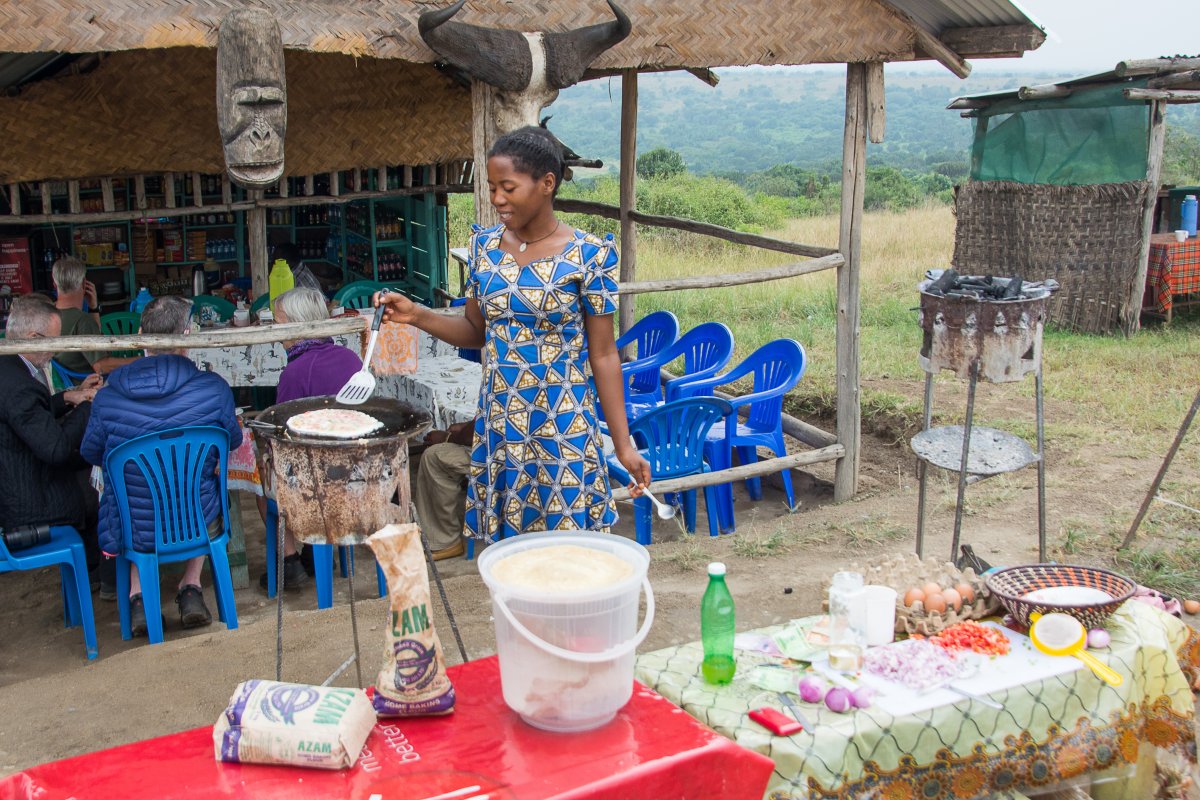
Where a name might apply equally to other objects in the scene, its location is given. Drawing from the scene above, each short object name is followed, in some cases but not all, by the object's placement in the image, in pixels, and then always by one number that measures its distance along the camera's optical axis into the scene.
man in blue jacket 4.34
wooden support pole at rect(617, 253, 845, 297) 5.43
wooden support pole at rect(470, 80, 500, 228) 4.84
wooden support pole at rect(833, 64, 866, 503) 6.00
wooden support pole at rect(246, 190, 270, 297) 8.31
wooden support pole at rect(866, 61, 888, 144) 5.92
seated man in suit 4.44
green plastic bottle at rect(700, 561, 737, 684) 2.79
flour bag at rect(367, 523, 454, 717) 2.53
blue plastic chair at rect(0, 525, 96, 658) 4.33
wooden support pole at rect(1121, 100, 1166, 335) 10.52
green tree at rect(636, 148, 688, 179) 35.25
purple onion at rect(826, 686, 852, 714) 2.75
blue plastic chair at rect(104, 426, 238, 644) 4.36
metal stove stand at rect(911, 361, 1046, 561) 4.40
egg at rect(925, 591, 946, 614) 3.26
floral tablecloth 2.67
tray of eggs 3.22
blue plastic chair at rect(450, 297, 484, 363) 6.96
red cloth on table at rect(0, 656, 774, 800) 2.29
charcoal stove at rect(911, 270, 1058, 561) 4.24
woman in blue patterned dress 3.33
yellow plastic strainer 3.04
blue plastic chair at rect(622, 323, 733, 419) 6.48
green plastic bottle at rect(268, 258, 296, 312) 8.06
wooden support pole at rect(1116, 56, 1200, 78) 10.04
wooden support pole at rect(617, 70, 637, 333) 7.91
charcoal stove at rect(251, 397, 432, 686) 3.11
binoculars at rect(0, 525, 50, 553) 4.36
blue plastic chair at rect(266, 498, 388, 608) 4.84
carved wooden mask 4.04
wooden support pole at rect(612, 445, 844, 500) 5.68
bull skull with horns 4.57
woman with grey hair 4.91
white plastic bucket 2.38
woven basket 3.17
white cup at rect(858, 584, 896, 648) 3.08
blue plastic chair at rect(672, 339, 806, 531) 6.09
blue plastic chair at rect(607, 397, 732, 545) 5.66
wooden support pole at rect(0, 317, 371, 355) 4.00
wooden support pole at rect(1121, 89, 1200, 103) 10.06
